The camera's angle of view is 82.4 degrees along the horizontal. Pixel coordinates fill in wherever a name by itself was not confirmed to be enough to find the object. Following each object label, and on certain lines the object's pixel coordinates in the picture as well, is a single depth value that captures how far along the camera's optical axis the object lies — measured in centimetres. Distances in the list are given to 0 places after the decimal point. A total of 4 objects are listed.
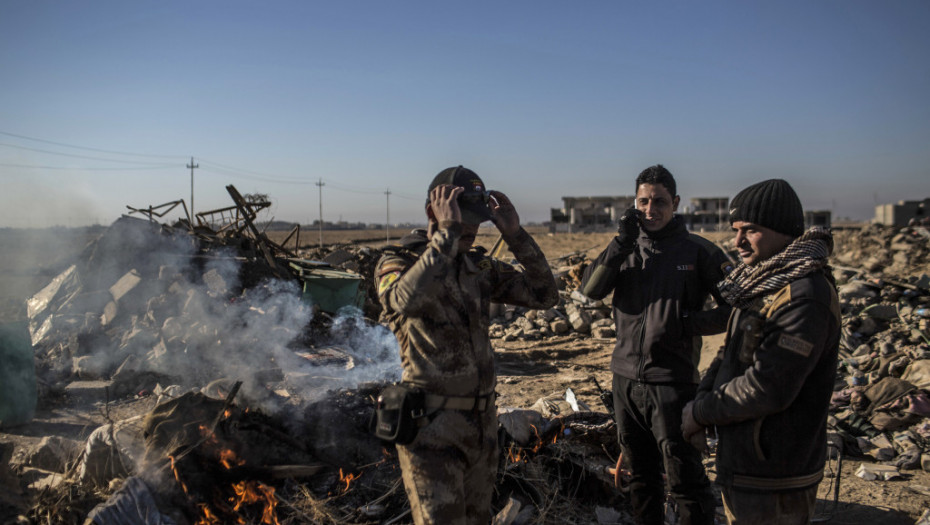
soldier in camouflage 218
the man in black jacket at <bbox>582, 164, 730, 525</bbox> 269
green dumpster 945
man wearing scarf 184
